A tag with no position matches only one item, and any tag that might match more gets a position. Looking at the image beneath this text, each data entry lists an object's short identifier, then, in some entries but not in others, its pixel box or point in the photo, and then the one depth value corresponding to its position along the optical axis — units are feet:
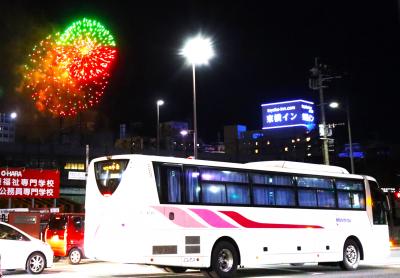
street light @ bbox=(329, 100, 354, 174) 131.42
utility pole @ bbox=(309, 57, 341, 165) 98.53
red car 72.84
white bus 44.62
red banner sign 97.14
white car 53.98
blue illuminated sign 325.62
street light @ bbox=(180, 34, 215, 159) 90.68
